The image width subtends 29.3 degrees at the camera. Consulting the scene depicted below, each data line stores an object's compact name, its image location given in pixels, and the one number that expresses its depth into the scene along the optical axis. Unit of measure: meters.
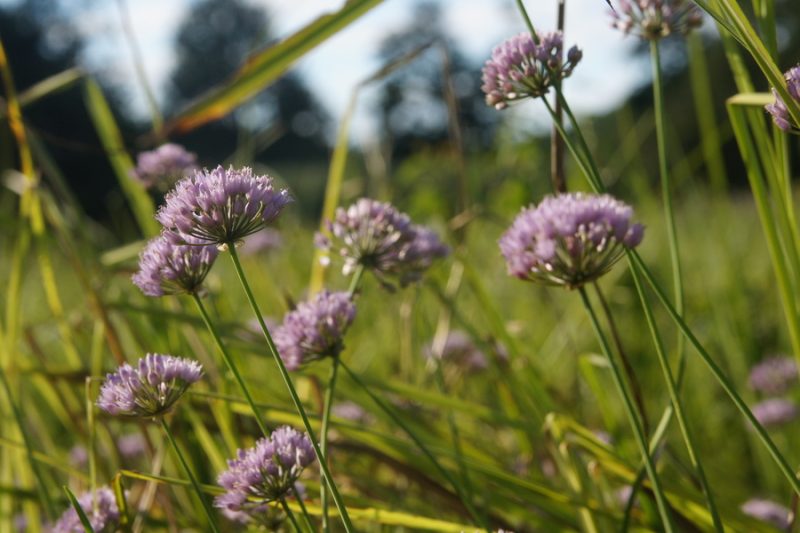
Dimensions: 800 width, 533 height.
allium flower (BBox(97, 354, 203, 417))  0.37
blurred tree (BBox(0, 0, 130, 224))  17.53
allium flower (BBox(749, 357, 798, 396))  0.78
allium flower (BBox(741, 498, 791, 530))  0.54
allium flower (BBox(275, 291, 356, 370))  0.41
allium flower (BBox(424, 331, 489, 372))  0.74
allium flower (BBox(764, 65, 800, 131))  0.36
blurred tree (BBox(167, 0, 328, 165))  32.21
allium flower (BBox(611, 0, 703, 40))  0.43
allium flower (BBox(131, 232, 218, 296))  0.38
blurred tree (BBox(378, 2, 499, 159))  28.34
